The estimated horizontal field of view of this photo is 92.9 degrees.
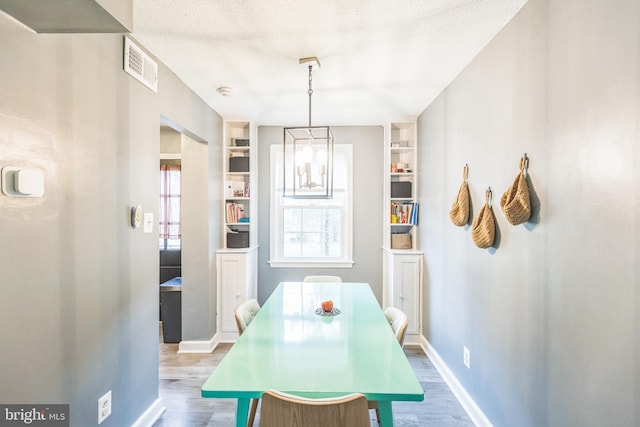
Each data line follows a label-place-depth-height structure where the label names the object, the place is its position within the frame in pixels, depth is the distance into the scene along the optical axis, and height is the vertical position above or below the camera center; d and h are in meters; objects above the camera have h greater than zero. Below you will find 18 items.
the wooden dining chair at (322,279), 3.07 -0.68
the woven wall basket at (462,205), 2.28 +0.05
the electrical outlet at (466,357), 2.25 -1.10
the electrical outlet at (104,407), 1.64 -1.07
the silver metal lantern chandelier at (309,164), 2.17 +0.35
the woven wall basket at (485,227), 1.90 -0.10
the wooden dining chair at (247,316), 1.92 -0.71
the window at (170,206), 4.36 +0.08
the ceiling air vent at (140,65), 1.85 +0.96
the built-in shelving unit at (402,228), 3.46 -0.19
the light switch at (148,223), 2.07 -0.08
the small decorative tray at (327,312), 2.00 -0.67
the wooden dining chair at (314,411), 1.04 -0.68
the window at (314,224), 4.02 -0.16
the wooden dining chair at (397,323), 1.77 -0.71
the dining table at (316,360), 1.17 -0.68
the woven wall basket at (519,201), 1.52 +0.06
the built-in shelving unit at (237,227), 3.46 -0.19
